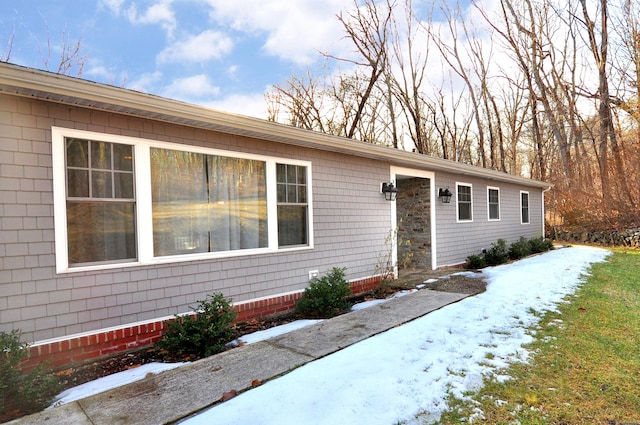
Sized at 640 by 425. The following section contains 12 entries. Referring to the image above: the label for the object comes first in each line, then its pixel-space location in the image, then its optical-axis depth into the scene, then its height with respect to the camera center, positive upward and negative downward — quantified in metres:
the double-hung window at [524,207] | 11.65 +0.04
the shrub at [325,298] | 4.73 -1.22
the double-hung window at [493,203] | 9.90 +0.20
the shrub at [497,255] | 9.01 -1.26
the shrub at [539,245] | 10.99 -1.27
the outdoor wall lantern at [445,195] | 7.89 +0.39
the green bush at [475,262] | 8.28 -1.33
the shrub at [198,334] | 3.44 -1.23
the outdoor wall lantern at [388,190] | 6.55 +0.46
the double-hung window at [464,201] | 8.70 +0.26
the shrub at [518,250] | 9.94 -1.26
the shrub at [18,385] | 2.40 -1.24
